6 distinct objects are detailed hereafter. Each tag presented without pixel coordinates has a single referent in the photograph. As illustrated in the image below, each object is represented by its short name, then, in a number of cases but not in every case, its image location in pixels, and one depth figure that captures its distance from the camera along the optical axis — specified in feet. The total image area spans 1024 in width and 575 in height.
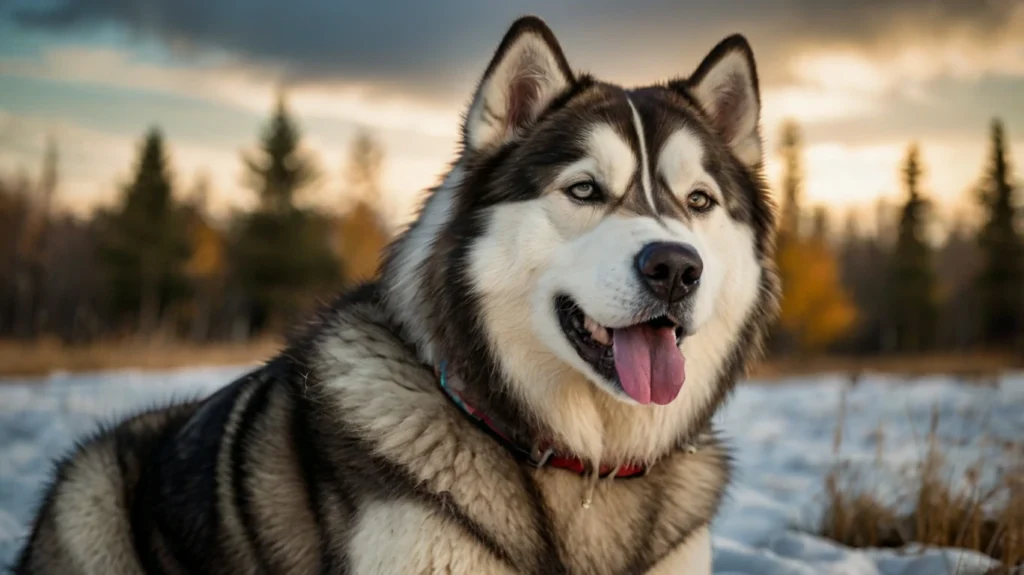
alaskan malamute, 7.35
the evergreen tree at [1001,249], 113.19
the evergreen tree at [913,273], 124.16
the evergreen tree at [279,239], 91.76
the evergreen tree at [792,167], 141.90
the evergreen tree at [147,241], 99.50
